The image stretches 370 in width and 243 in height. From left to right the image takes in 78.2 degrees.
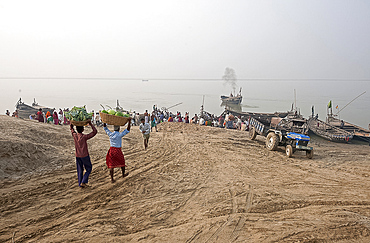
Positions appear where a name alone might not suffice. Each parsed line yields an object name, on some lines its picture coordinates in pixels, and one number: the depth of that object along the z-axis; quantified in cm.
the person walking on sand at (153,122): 1455
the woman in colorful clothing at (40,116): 1485
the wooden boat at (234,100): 5053
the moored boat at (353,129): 1730
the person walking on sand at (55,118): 1510
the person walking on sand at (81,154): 539
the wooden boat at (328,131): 1650
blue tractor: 1017
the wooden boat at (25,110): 2553
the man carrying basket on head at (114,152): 595
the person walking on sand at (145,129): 969
